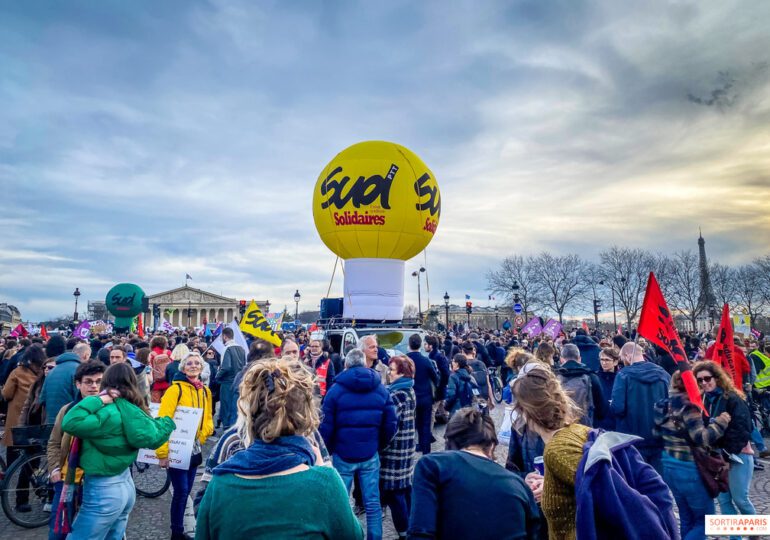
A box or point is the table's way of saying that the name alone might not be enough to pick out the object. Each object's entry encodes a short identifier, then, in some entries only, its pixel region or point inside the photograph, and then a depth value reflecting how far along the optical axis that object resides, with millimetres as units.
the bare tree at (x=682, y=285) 53094
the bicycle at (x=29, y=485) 5865
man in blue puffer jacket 4926
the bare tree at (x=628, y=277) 52944
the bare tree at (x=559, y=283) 55250
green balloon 44156
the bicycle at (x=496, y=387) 16422
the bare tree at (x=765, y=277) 55781
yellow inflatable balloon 17266
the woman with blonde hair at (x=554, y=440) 2400
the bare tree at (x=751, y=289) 56875
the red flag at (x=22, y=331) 17338
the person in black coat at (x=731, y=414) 4629
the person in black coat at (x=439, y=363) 8984
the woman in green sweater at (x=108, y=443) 3799
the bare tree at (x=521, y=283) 55500
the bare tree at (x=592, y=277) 55594
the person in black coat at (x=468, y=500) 2498
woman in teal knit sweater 2068
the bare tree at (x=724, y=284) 56906
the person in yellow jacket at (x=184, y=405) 5121
